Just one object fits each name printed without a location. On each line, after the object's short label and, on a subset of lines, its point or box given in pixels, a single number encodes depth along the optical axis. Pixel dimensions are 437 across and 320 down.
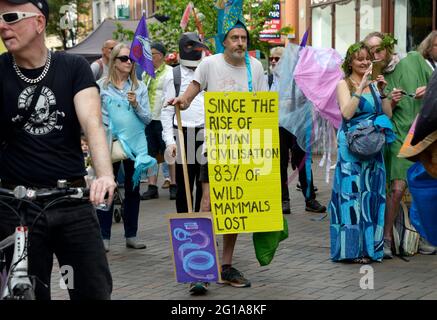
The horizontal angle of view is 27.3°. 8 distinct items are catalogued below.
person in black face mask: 7.71
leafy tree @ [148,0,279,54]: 18.75
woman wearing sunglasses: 8.11
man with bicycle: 3.80
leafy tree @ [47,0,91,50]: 34.84
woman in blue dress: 7.25
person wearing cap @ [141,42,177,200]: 11.68
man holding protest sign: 6.48
